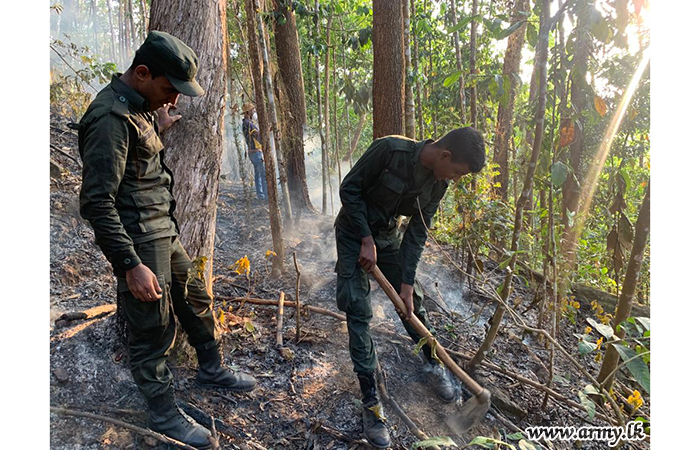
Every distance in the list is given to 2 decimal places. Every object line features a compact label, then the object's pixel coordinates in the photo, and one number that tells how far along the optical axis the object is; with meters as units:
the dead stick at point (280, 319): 2.93
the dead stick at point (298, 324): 3.01
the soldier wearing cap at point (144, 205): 1.67
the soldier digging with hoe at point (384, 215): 2.29
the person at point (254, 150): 6.69
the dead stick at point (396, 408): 2.36
